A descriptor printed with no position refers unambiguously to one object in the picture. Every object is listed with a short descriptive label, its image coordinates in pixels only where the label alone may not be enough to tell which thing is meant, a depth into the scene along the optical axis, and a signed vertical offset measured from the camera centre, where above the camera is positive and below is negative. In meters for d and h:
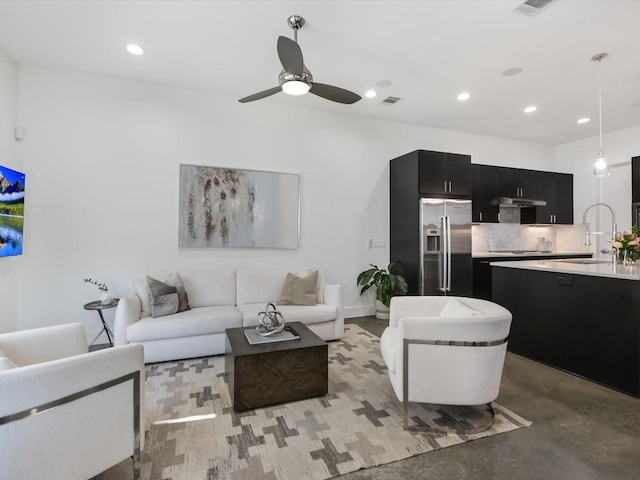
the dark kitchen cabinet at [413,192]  4.68 +0.81
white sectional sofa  3.17 -0.74
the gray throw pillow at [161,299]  3.34 -0.56
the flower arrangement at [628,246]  3.25 +0.01
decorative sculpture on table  2.75 -0.69
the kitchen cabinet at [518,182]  5.82 +1.17
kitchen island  2.62 -0.64
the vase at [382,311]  4.93 -1.00
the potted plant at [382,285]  4.71 -0.58
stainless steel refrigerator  4.67 -0.03
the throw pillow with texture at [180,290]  3.52 -0.50
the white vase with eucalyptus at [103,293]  3.47 -0.53
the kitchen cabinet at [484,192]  5.65 +0.95
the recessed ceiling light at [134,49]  3.19 +1.96
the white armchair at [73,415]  1.25 -0.74
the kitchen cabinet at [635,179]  5.25 +1.11
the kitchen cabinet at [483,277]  5.14 -0.50
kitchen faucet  3.23 +0.10
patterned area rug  1.78 -1.21
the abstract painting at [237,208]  4.17 +0.50
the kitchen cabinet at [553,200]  6.12 +0.89
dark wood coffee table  2.34 -0.95
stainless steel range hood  5.65 +0.79
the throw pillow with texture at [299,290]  3.89 -0.55
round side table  3.36 -0.65
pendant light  3.28 +0.87
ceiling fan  2.31 +1.36
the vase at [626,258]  3.32 -0.12
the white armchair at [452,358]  2.04 -0.72
